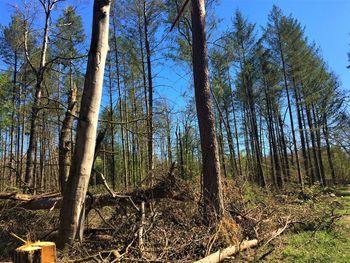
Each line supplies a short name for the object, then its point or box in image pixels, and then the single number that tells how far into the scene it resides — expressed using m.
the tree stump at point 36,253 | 2.40
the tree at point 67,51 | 7.66
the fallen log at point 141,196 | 6.65
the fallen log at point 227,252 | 4.64
